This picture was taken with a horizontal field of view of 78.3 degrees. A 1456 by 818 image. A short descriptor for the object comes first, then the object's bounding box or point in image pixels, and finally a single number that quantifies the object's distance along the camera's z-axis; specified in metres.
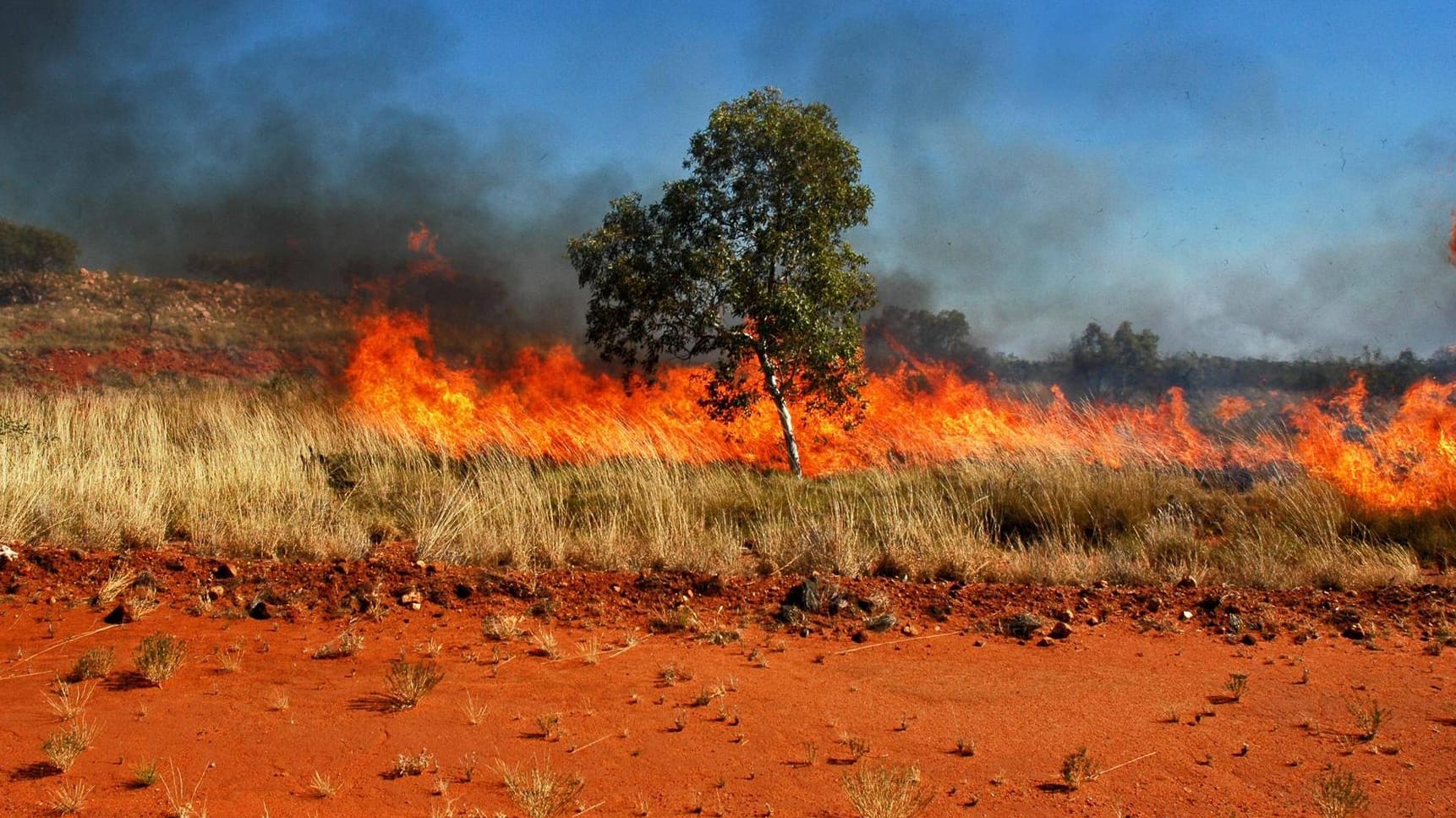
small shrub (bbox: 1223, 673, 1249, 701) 5.29
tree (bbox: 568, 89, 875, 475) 15.12
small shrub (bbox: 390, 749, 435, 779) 4.27
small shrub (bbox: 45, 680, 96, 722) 4.87
